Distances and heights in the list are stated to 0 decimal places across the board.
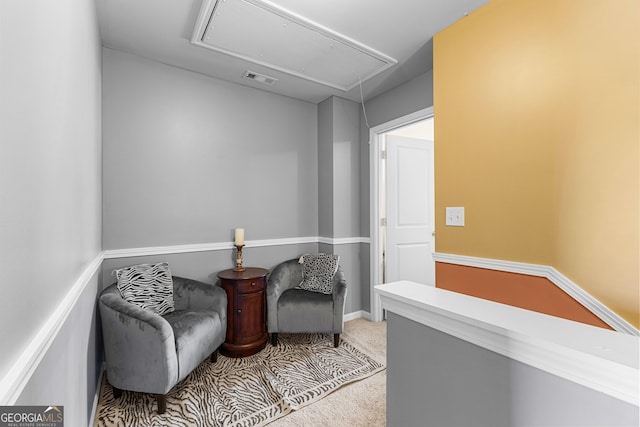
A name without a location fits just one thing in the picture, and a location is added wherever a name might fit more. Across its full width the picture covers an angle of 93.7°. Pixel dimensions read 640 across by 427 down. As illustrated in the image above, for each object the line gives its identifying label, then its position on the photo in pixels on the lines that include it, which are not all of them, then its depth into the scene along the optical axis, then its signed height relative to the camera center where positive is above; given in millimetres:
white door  3418 +40
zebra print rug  1787 -1200
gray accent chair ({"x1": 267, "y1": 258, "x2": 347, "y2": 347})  2697 -900
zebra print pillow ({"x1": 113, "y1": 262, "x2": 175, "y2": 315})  2158 -525
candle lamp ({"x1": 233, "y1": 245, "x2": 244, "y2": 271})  2863 -421
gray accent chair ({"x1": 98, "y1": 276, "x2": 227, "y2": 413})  1739 -796
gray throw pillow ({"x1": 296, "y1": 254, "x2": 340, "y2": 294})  2983 -593
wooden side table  2521 -845
